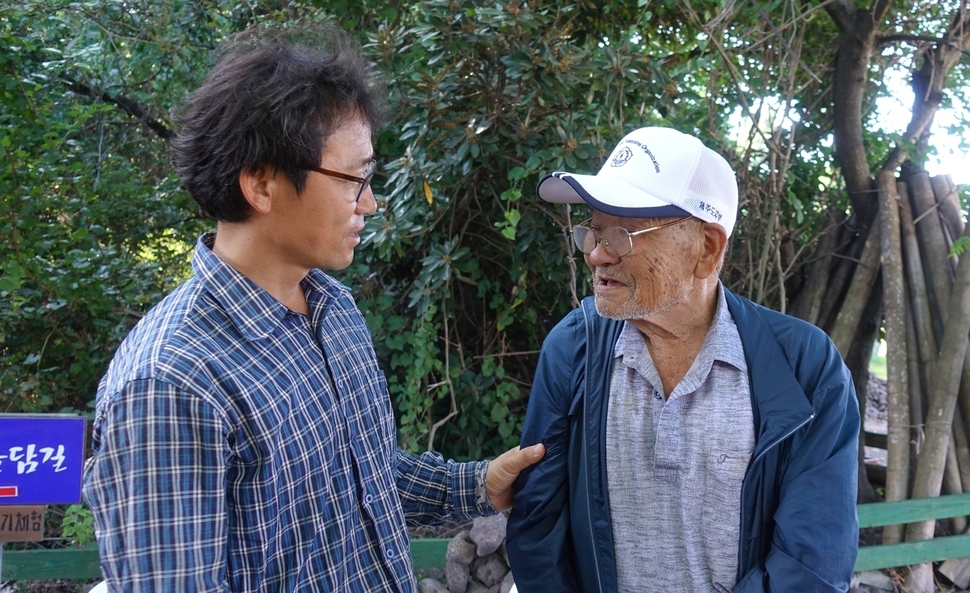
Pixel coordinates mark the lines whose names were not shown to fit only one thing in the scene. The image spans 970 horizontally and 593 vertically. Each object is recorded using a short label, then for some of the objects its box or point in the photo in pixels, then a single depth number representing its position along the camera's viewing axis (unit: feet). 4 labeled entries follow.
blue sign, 8.79
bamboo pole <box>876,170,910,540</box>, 15.51
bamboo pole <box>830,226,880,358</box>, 16.48
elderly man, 6.10
